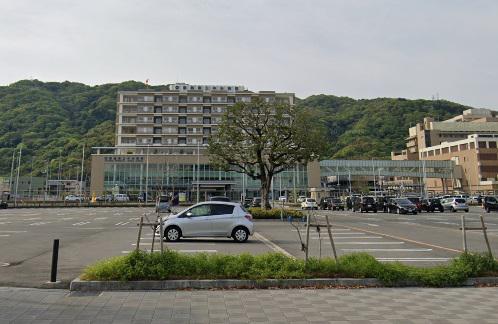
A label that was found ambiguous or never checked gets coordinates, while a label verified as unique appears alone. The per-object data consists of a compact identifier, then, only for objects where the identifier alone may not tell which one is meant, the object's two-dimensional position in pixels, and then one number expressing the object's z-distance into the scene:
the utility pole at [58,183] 73.96
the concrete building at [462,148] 92.50
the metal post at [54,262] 8.01
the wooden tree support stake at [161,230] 8.26
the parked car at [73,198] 64.01
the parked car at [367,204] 44.03
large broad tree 31.64
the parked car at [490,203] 41.25
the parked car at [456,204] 43.59
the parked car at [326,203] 56.17
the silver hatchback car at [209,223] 15.23
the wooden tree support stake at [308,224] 8.41
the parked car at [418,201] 42.97
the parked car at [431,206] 43.28
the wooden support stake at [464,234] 8.28
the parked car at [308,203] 48.97
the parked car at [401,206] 38.08
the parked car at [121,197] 72.25
